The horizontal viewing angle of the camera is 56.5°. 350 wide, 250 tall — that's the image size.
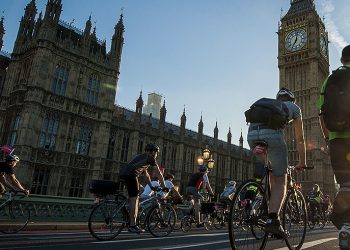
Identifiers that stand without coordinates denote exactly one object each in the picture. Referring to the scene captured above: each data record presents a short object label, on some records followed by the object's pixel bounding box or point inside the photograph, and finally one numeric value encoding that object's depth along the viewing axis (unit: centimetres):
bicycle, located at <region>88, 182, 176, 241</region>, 586
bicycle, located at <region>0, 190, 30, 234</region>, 739
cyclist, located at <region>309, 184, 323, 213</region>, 1339
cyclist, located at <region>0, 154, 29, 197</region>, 755
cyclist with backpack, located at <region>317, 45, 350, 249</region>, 281
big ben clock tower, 5397
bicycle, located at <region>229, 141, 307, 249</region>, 323
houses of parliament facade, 2408
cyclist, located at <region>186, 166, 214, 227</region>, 1045
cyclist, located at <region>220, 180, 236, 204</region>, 1178
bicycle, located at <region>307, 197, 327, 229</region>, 1273
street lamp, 1945
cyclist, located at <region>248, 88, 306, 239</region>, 331
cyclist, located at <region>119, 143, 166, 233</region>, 612
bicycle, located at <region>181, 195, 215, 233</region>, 1044
